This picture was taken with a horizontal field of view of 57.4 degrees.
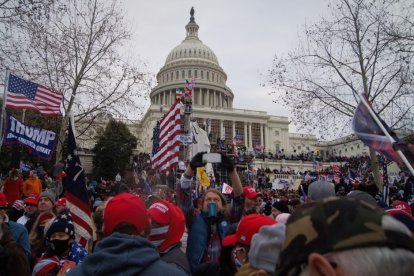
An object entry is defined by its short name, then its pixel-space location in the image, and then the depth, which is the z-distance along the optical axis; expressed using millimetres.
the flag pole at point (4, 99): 7379
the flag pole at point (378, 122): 2323
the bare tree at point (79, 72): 15289
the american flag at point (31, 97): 8406
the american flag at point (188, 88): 17873
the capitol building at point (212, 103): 74125
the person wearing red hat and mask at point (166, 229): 2701
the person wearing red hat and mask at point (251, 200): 4886
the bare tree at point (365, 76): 14912
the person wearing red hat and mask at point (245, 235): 2344
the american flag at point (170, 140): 9109
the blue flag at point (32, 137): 7039
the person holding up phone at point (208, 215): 3330
